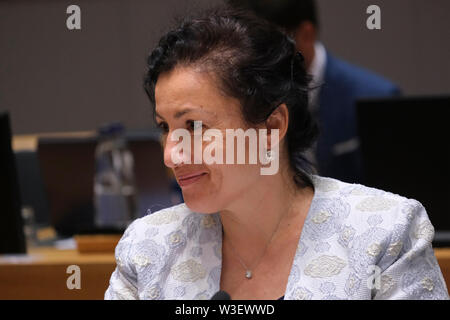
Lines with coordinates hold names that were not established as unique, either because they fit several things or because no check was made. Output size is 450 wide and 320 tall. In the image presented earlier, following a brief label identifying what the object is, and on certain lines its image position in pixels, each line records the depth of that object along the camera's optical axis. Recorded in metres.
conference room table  3.16
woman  2.91
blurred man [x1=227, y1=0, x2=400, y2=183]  3.46
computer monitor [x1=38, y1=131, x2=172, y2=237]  3.70
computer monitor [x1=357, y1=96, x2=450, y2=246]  3.29
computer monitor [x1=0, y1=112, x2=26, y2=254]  3.31
